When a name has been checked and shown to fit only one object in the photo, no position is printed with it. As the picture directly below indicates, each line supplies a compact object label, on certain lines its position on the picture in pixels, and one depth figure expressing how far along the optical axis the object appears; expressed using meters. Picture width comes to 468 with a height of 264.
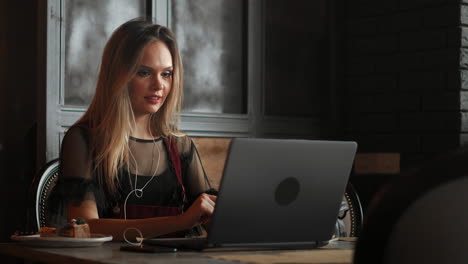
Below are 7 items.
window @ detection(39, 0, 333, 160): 4.04
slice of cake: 2.80
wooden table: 2.54
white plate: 2.74
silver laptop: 2.59
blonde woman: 3.23
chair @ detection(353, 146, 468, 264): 1.70
